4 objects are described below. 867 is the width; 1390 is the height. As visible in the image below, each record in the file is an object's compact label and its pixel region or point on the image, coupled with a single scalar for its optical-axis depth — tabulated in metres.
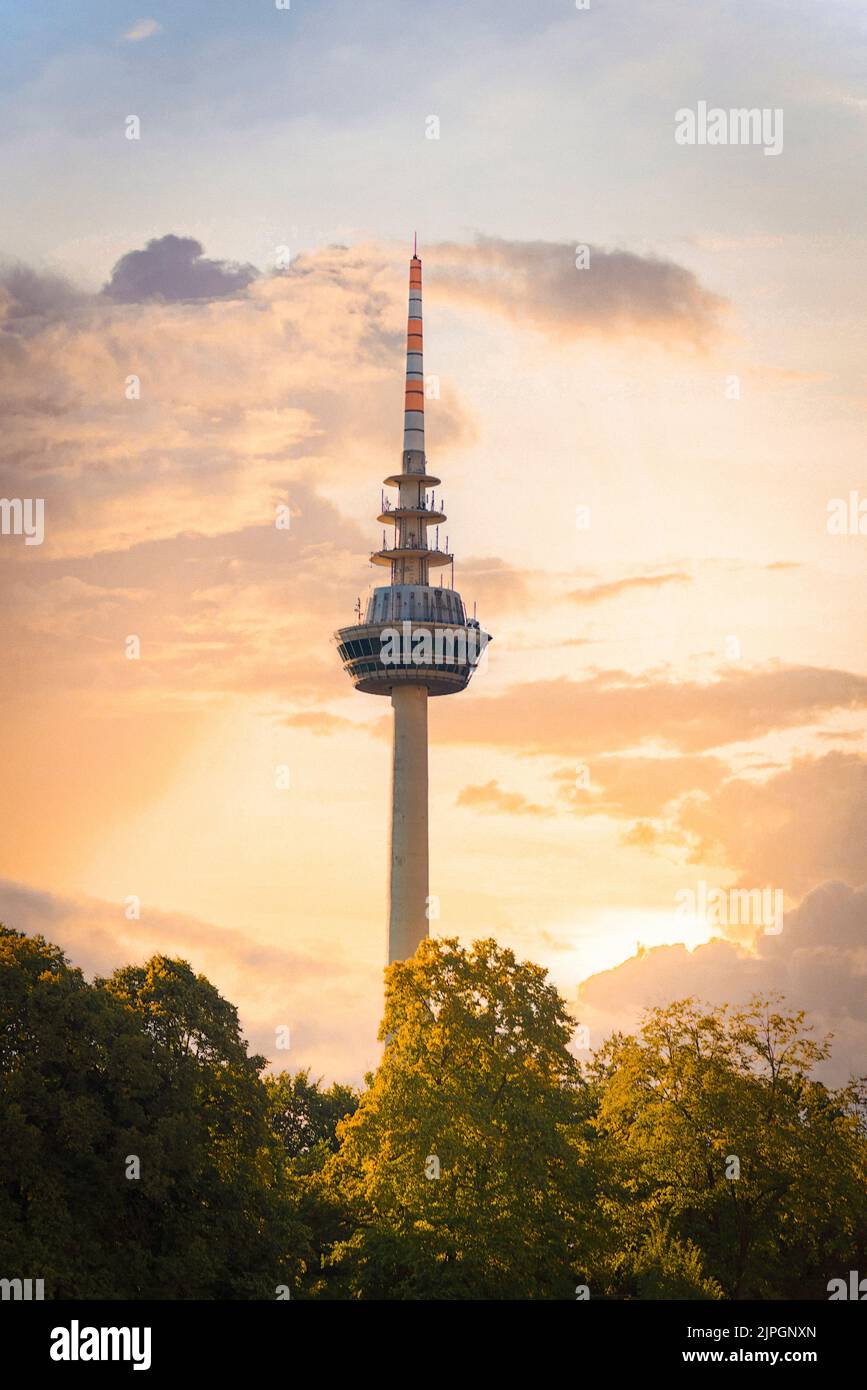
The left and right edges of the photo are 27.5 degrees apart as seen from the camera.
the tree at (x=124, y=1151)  59.78
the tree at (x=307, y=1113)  105.44
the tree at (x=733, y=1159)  77.75
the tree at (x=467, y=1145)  69.25
